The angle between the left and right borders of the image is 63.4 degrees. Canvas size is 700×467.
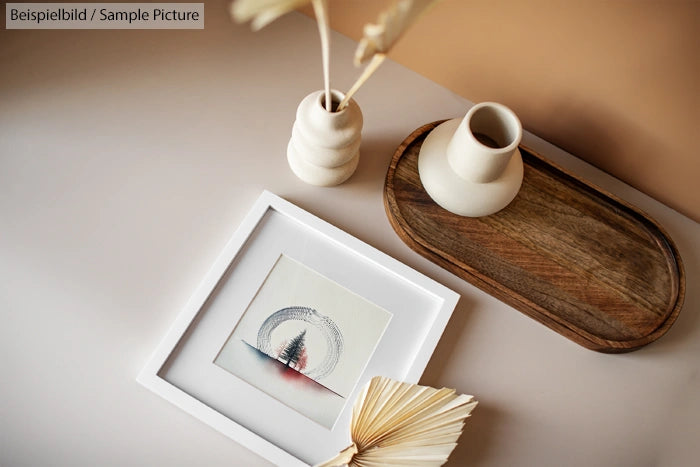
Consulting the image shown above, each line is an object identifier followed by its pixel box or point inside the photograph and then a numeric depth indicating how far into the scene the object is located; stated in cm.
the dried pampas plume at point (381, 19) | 40
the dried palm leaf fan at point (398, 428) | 63
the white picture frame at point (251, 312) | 65
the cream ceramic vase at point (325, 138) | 63
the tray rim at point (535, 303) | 70
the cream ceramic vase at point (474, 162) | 64
